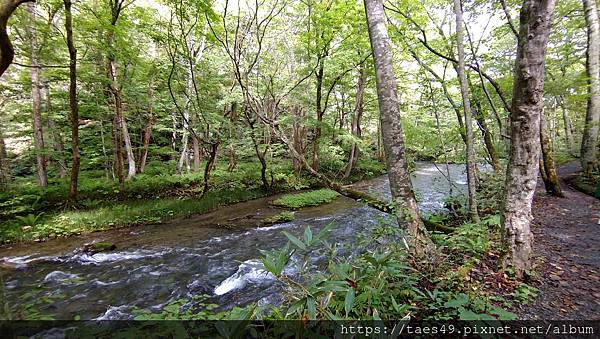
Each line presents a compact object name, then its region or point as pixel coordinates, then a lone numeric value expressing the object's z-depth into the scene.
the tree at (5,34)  3.14
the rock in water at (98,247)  6.21
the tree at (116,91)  8.55
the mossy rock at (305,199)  10.48
